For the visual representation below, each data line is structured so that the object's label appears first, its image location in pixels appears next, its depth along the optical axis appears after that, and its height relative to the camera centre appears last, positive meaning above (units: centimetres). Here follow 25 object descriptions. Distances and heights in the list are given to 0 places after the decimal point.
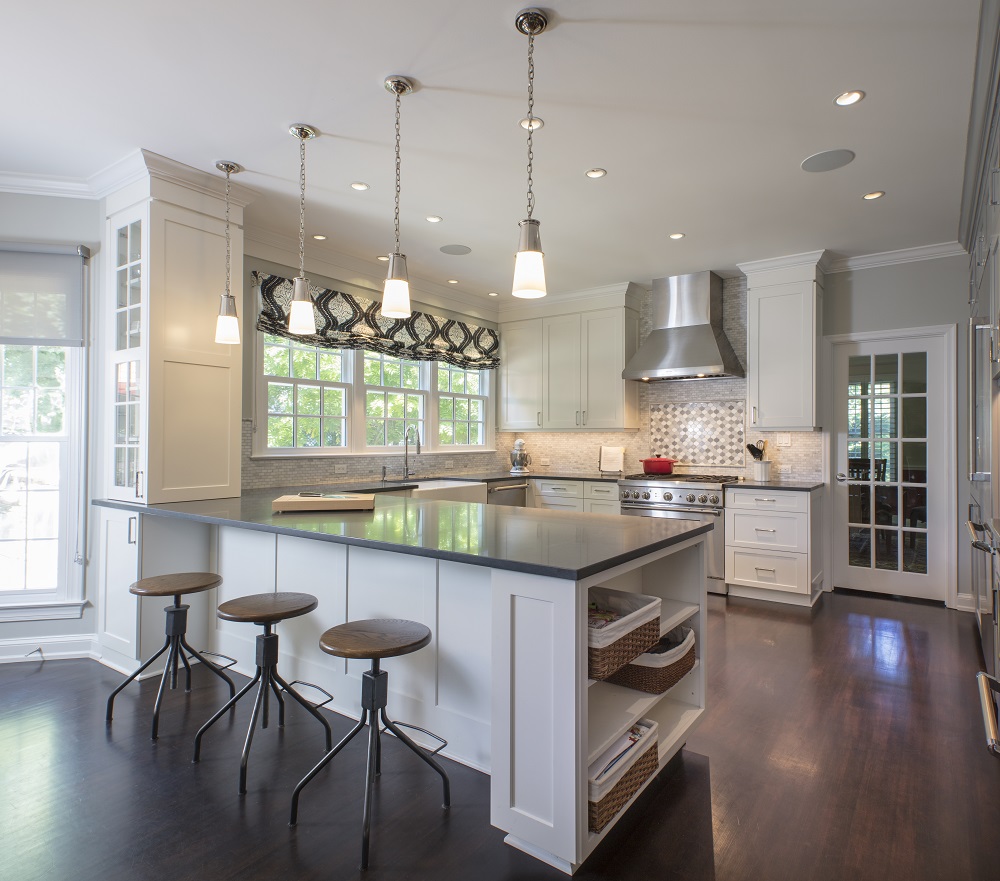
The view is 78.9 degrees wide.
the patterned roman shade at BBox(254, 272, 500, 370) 436 +101
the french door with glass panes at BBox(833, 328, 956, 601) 455 -14
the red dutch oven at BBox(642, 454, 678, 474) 552 -17
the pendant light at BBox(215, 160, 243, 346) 300 +61
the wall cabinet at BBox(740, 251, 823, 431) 475 +86
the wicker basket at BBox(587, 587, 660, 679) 174 -57
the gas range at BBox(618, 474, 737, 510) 491 -36
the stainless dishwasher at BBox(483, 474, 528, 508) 560 -42
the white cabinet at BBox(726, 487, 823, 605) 453 -75
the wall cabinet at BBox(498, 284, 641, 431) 583 +79
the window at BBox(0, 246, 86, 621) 343 +7
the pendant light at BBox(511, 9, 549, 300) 202 +63
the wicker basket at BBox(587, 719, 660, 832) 171 -102
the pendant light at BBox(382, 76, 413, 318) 236 +61
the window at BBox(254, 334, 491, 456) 455 +39
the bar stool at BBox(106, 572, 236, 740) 260 -63
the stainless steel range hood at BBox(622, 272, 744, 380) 519 +99
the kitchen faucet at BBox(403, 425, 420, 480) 547 -3
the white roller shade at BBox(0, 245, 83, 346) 340 +84
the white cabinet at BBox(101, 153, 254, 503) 323 +55
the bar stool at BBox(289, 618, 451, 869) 189 -64
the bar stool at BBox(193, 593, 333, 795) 225 -63
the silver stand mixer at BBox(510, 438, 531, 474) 651 -14
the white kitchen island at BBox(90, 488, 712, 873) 168 -62
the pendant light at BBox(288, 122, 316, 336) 272 +63
